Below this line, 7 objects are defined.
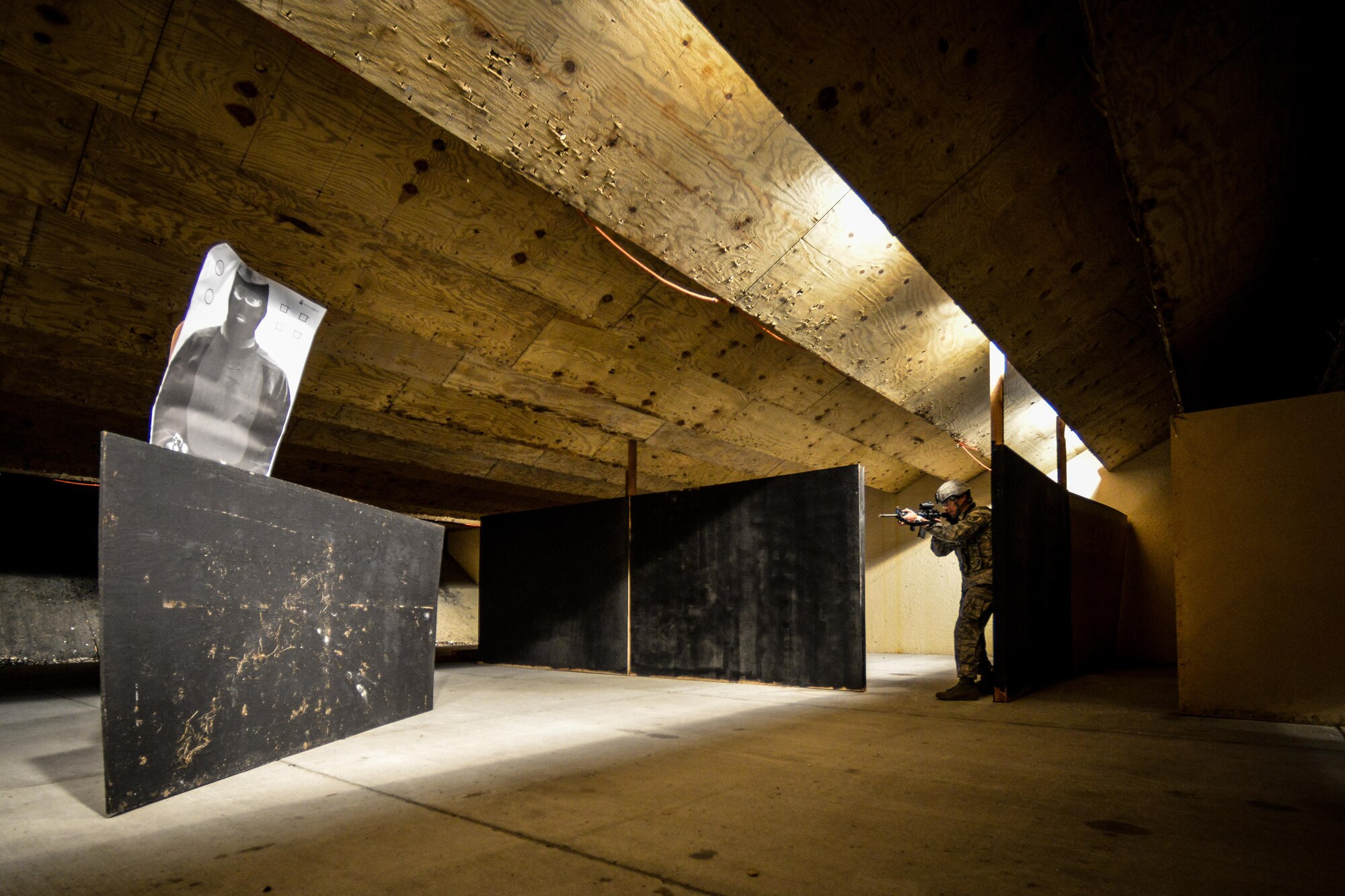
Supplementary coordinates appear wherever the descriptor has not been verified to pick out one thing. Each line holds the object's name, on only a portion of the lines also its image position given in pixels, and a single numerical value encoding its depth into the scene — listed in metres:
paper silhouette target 2.06
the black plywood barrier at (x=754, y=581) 4.80
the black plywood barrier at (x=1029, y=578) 4.02
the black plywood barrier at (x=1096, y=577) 5.73
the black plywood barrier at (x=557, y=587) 6.13
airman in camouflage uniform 4.27
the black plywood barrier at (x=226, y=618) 1.80
